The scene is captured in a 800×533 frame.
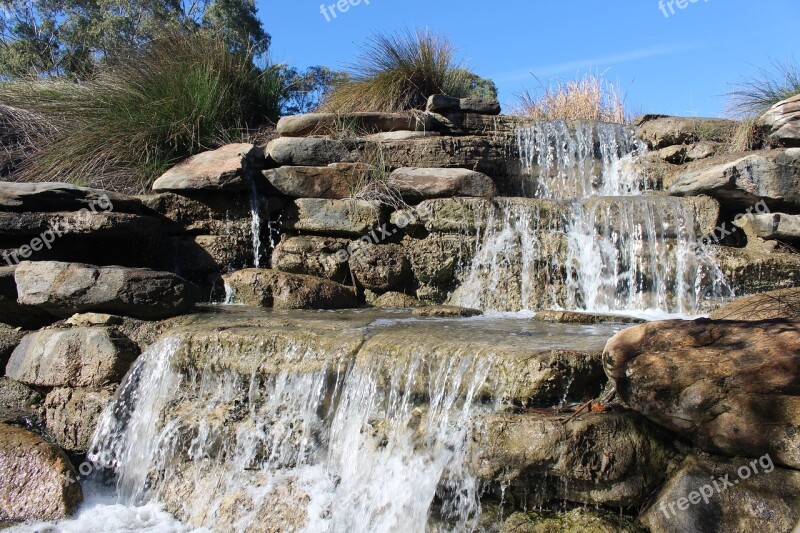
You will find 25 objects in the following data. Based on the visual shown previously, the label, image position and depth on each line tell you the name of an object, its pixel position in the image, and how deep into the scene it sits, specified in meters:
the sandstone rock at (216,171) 6.91
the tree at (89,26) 14.64
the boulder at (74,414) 4.87
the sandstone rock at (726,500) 2.79
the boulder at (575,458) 3.07
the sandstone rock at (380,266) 6.63
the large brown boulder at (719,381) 2.91
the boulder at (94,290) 5.31
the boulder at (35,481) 4.04
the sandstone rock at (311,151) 7.45
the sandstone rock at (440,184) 7.04
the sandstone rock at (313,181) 7.13
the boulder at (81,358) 4.92
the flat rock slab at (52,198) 6.10
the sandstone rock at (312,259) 6.82
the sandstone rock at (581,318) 5.08
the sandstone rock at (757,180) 6.47
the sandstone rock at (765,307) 3.94
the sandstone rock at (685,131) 8.09
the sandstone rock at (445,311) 5.63
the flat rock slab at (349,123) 8.09
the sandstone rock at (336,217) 6.88
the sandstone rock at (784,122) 6.97
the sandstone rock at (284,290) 6.25
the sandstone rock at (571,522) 3.02
